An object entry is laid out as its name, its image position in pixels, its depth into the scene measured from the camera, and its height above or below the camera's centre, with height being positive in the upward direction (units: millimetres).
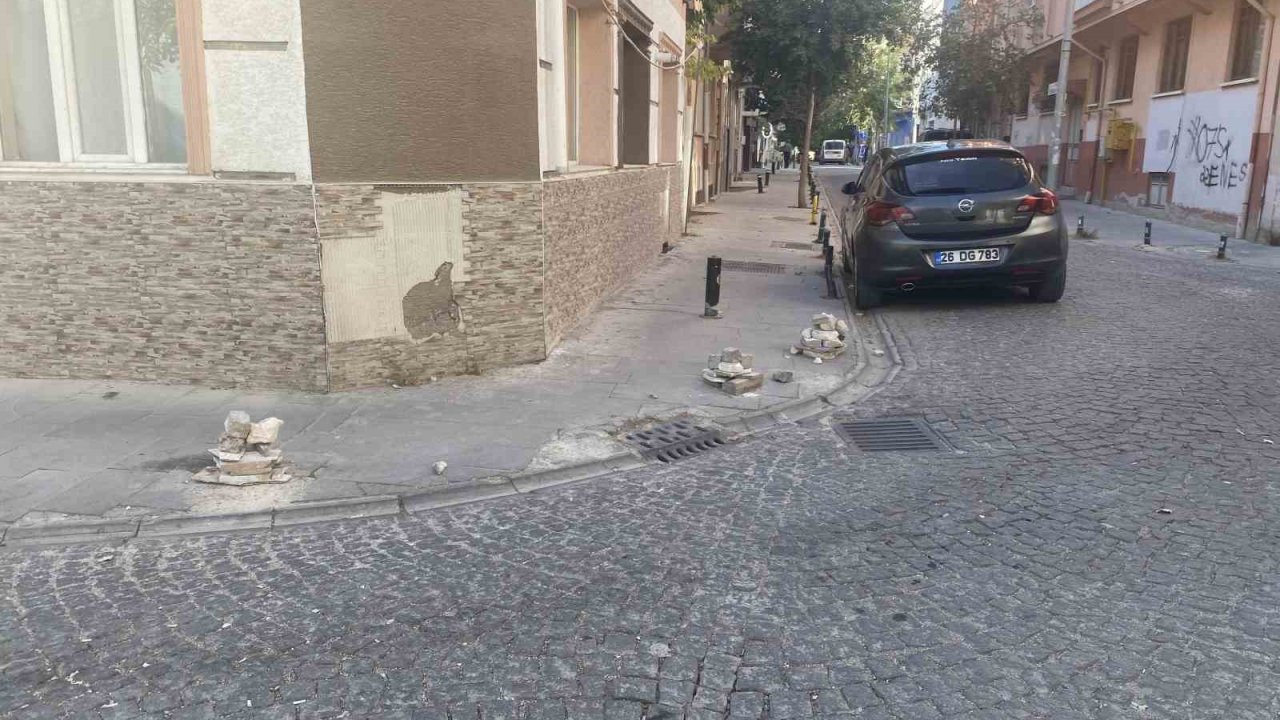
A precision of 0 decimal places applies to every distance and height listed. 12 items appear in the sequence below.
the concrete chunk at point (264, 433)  5414 -1539
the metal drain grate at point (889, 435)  6020 -1748
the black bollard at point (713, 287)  9988 -1280
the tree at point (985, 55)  33812 +4031
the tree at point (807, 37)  21969 +2998
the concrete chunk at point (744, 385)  7195 -1656
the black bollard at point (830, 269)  12012 -1370
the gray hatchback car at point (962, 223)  9602 -559
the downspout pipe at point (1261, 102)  17172 +1248
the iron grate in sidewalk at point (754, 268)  14075 -1532
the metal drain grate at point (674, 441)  5961 -1768
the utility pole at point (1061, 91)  24697 +2096
